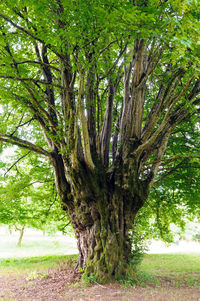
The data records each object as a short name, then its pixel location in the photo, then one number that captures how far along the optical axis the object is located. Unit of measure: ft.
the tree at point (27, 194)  29.48
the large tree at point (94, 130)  17.85
